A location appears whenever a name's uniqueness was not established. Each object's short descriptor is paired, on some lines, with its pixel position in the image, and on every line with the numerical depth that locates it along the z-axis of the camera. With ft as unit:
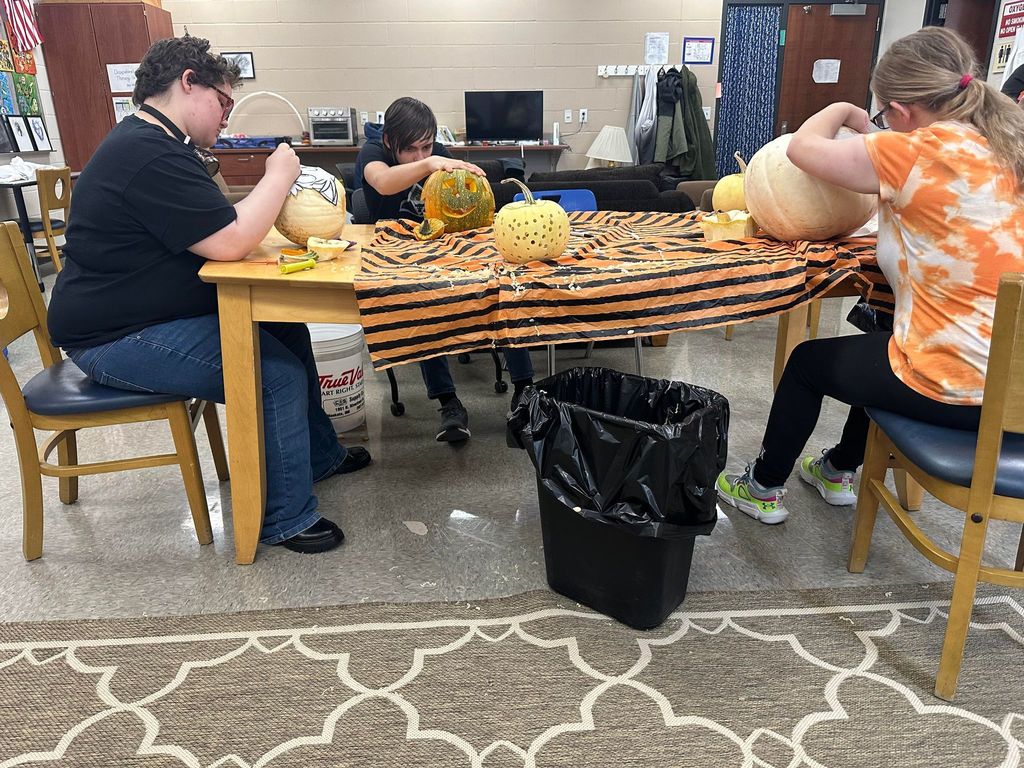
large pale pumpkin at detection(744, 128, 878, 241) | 5.11
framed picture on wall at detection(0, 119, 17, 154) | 18.04
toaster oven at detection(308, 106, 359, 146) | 21.34
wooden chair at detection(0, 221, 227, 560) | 5.40
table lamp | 22.40
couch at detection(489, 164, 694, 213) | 10.41
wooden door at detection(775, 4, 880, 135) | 23.21
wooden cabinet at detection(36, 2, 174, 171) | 20.22
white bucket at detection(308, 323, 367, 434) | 7.54
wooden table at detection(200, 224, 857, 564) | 4.87
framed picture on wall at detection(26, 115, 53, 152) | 19.67
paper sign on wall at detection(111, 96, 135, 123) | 21.07
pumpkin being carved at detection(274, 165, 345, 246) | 5.33
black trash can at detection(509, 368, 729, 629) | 4.45
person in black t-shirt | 4.98
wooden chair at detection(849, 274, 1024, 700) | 3.69
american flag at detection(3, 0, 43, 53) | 18.70
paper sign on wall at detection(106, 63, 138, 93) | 20.76
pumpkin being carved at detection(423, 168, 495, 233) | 6.29
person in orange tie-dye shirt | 4.21
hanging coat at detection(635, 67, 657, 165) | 22.25
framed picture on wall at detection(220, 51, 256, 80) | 22.00
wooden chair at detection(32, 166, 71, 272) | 13.97
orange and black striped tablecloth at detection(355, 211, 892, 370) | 4.74
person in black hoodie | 7.03
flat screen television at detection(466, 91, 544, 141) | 22.21
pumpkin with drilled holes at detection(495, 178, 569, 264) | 4.95
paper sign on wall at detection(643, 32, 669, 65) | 22.54
